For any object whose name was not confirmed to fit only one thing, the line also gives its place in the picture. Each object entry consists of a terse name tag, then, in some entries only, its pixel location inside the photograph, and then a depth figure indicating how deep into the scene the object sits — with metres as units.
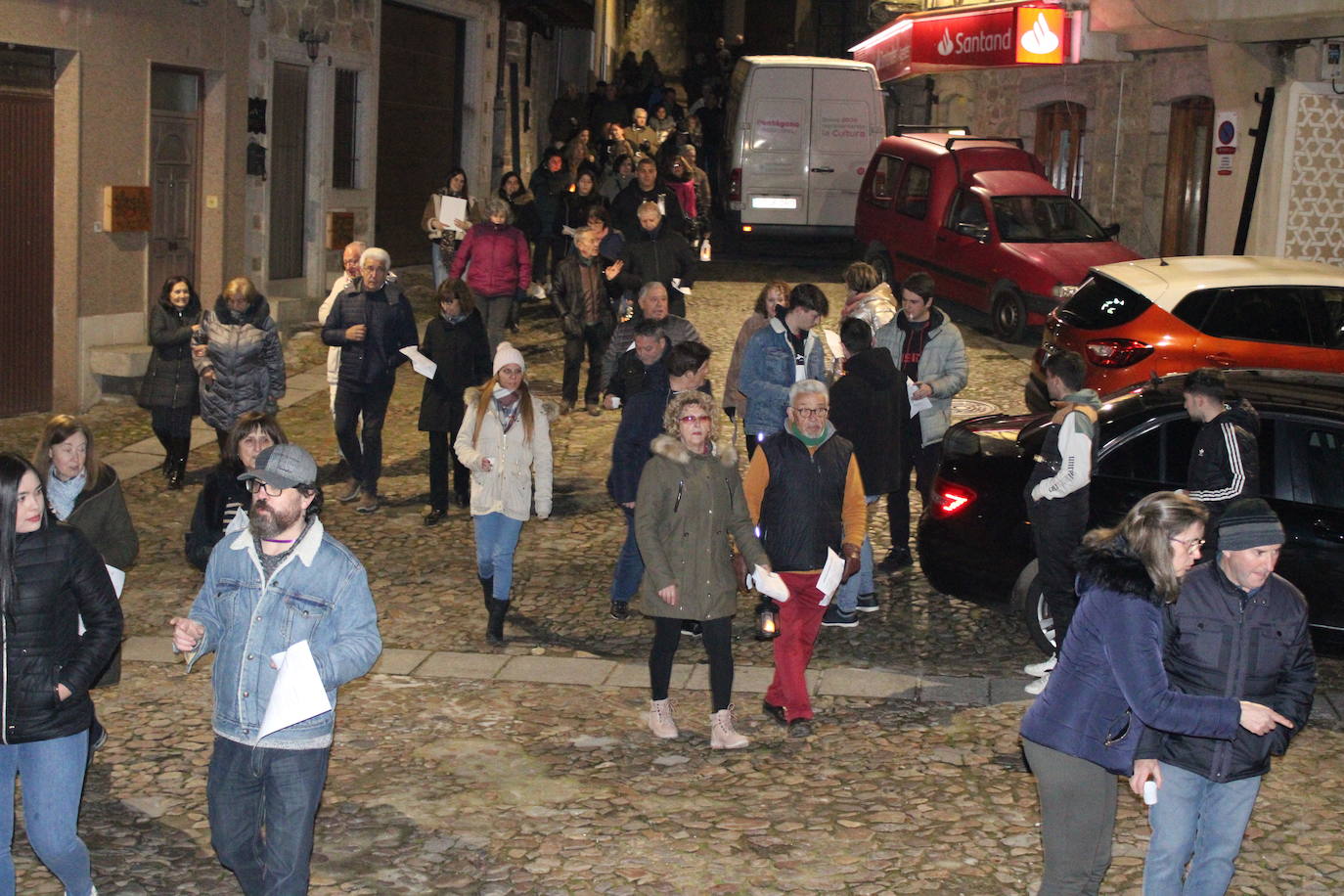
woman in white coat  8.86
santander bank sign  22.56
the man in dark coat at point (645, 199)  16.34
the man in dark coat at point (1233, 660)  5.10
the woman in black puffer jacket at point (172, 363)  11.90
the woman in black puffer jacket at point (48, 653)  5.25
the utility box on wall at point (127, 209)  14.84
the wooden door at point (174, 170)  15.87
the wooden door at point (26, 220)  13.80
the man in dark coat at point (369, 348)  11.45
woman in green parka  7.29
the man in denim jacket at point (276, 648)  5.06
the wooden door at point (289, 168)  18.42
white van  22.89
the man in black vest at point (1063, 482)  7.91
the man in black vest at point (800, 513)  7.59
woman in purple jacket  4.97
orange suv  12.82
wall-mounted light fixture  18.56
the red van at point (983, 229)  17.95
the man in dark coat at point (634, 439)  8.94
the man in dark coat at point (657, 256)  14.23
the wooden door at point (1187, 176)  22.66
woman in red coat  14.19
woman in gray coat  11.16
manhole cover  15.04
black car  8.27
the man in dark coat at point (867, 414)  9.40
